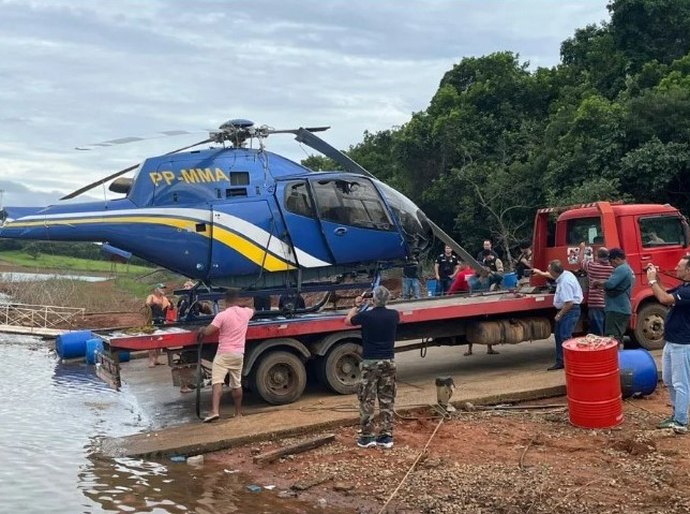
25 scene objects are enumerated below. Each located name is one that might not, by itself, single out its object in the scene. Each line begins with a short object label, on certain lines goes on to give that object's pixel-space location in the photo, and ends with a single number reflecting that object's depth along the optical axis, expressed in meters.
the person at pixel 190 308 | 11.00
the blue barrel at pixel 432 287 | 16.21
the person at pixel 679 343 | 7.71
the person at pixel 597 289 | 10.92
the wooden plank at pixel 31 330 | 22.62
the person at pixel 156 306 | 14.81
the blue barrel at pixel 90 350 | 15.30
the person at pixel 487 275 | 13.92
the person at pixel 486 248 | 15.05
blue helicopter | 10.81
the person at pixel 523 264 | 15.28
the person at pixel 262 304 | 11.80
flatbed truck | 9.98
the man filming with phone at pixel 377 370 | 7.83
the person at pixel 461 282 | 14.46
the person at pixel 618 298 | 10.01
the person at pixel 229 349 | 9.29
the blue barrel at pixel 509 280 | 15.13
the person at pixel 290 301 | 11.27
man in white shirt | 10.73
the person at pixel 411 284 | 14.77
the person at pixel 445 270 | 15.77
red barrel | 8.01
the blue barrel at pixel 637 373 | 9.09
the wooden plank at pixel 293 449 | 7.59
